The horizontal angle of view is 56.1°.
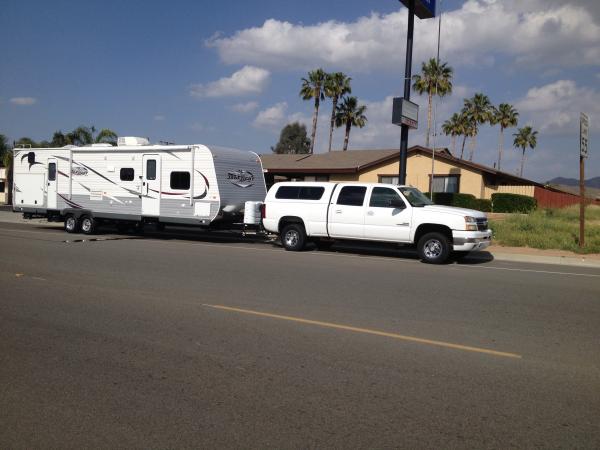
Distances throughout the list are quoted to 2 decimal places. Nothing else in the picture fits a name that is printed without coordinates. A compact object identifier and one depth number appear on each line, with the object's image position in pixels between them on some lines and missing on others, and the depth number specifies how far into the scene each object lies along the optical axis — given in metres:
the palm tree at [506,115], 65.38
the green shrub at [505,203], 32.75
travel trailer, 17.86
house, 33.38
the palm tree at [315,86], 51.91
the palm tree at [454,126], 60.50
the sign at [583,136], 16.84
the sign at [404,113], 19.44
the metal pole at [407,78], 20.08
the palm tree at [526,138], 79.50
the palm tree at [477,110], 57.69
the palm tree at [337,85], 51.47
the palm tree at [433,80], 48.94
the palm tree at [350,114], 53.16
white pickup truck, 13.82
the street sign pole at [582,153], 16.84
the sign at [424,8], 20.38
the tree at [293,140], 85.94
